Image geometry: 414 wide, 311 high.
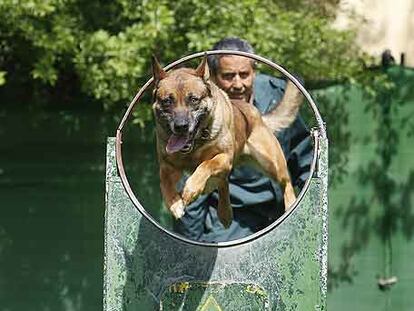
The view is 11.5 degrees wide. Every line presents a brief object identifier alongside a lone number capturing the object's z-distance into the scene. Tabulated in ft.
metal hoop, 23.03
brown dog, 21.11
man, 28.01
